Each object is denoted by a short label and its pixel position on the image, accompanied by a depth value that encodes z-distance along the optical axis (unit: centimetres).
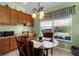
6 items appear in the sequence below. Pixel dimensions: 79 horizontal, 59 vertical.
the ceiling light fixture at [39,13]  114
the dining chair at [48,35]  134
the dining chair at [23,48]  82
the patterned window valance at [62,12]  128
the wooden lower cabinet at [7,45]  141
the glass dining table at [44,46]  85
